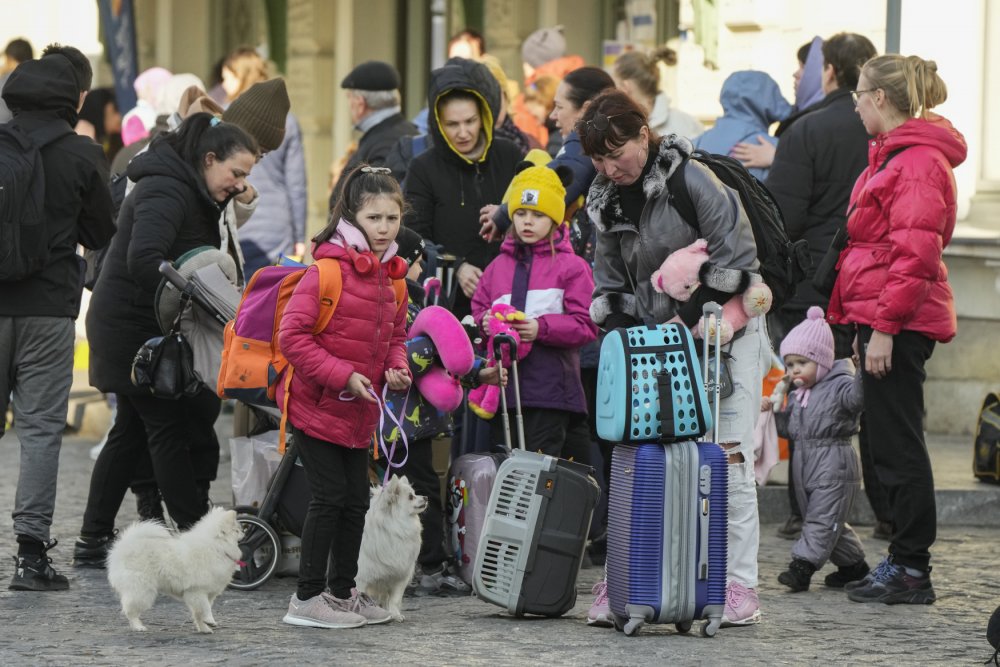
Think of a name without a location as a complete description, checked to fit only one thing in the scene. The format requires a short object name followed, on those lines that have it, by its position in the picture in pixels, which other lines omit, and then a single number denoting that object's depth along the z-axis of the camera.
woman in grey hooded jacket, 13.92
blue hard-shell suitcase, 13.37
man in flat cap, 21.81
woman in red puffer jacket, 14.90
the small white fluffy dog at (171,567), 13.47
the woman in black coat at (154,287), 15.65
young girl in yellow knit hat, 15.96
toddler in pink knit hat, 15.59
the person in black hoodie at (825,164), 18.12
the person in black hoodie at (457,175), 17.42
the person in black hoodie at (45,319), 15.00
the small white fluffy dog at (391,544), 14.17
